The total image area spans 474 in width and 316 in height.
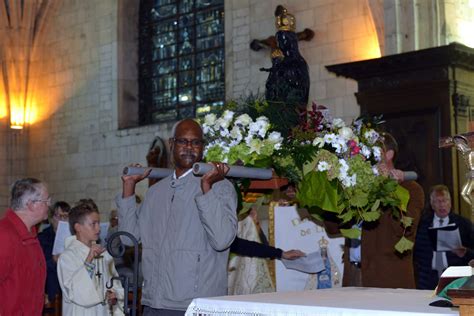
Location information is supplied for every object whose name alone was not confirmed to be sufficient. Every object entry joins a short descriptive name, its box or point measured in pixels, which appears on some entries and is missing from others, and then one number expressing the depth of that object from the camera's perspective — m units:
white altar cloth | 2.90
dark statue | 5.04
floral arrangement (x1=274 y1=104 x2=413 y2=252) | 4.29
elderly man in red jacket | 4.34
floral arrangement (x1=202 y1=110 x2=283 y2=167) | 4.47
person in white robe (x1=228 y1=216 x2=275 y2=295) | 7.54
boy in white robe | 5.57
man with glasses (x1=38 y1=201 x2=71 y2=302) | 6.51
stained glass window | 14.18
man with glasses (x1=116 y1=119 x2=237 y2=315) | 4.06
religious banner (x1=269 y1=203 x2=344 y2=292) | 6.57
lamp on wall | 16.52
